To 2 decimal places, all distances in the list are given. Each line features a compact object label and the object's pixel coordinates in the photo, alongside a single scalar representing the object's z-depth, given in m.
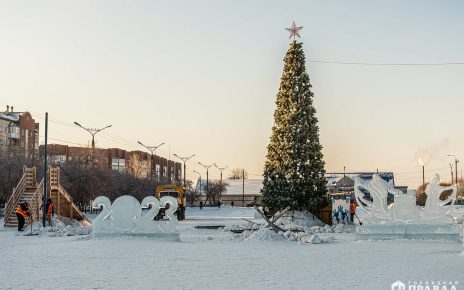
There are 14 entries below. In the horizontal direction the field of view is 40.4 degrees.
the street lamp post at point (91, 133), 58.07
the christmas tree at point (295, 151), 35.25
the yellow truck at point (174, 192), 49.62
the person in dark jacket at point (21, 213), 32.34
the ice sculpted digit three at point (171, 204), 25.72
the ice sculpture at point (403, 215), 25.28
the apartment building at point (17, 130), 106.88
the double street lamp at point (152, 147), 80.99
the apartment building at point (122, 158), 135.00
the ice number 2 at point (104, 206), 26.11
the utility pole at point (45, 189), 32.62
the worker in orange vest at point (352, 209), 36.86
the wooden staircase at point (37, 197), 35.66
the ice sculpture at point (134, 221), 25.89
